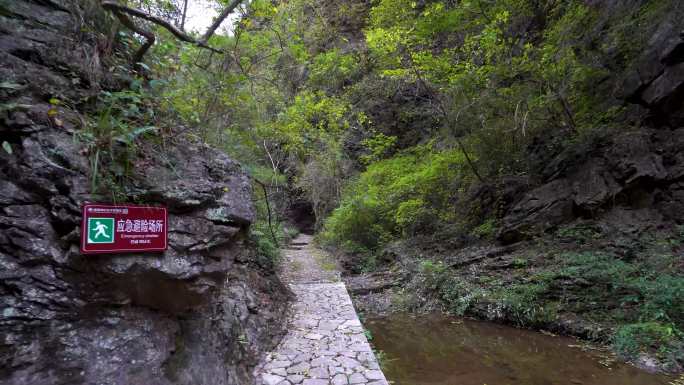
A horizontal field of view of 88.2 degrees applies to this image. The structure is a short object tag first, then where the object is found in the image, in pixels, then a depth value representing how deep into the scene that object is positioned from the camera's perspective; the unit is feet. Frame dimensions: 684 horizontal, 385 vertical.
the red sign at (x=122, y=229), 8.03
